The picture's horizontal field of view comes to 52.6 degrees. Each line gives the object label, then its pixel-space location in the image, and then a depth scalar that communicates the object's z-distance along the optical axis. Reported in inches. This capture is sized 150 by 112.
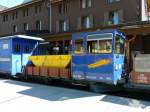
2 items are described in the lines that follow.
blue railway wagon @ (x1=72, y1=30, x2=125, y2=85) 251.4
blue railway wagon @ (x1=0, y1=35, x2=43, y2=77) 388.9
